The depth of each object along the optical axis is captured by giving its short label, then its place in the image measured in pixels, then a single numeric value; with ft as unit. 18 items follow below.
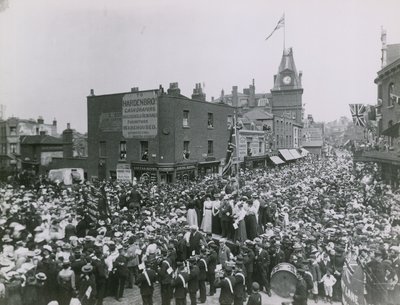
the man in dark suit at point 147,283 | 29.68
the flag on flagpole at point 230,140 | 108.58
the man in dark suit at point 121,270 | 32.17
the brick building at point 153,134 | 87.04
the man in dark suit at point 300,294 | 28.43
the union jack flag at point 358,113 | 70.13
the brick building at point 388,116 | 60.49
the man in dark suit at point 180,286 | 29.76
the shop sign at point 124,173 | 89.88
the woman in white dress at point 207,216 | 49.29
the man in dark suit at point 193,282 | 30.53
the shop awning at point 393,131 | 62.08
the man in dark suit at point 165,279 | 30.27
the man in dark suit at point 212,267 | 34.22
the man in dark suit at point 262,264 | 34.40
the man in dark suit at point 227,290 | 28.60
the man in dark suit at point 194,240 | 38.50
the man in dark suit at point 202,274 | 32.60
